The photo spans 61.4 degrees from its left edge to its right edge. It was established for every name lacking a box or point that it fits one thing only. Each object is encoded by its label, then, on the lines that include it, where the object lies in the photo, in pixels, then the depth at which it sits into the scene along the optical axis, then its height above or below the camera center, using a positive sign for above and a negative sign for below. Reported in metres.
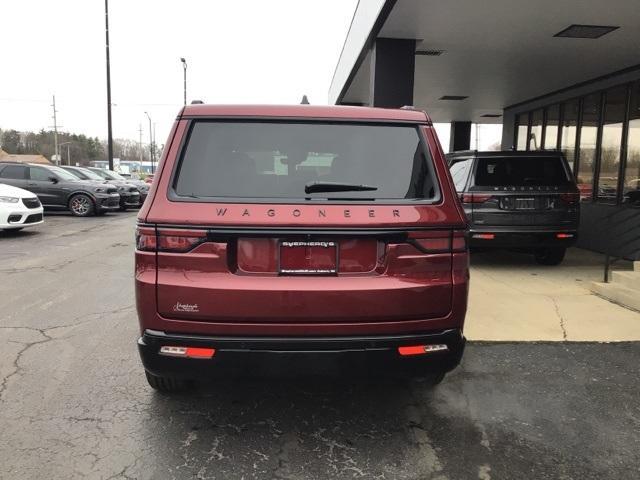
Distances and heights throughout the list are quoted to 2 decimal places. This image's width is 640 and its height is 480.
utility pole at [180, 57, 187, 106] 36.78 +6.63
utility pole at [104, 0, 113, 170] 26.02 +3.53
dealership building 7.62 +2.15
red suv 2.75 -0.47
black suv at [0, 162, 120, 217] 16.84 -0.88
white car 11.67 -1.10
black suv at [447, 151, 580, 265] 7.77 -0.38
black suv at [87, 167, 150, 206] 21.77 -0.65
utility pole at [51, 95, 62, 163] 80.91 +6.24
